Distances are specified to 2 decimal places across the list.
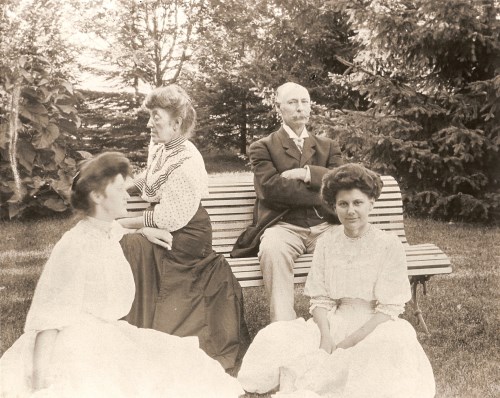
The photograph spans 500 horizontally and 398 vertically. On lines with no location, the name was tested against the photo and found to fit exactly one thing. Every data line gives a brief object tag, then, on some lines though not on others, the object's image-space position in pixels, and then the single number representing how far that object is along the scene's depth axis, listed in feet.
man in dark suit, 13.79
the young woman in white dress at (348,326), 10.46
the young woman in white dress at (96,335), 8.50
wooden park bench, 14.10
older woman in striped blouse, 12.42
